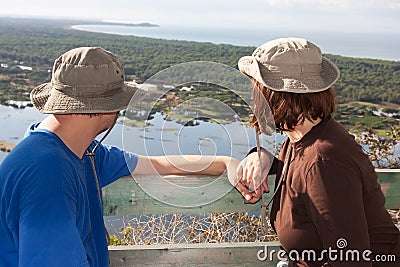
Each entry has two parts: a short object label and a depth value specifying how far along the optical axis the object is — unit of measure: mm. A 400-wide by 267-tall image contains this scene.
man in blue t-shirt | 958
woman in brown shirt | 1181
